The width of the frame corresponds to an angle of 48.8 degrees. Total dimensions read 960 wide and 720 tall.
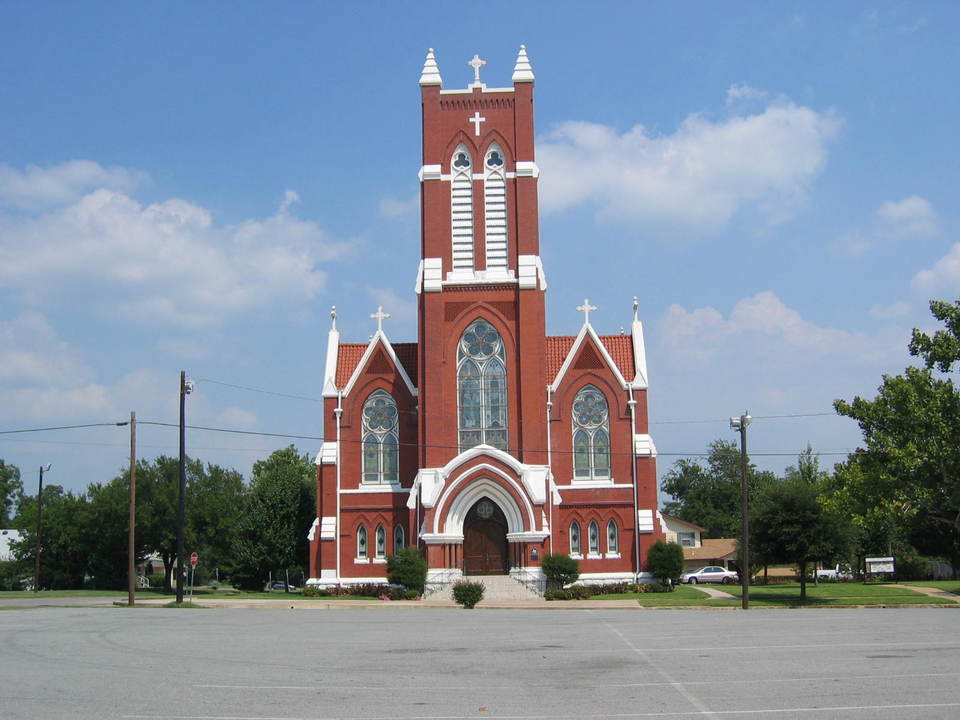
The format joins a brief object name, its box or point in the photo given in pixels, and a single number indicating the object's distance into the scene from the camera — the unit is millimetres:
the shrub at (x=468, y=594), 36719
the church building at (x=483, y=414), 44750
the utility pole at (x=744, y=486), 36688
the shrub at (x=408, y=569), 42281
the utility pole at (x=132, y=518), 39834
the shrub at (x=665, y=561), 45250
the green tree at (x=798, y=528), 39562
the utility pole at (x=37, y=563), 60500
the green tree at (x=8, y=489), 111762
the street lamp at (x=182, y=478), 39831
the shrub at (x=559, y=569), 42562
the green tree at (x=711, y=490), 99625
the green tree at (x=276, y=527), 54938
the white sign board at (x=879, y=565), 59219
